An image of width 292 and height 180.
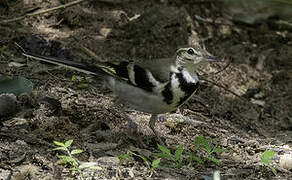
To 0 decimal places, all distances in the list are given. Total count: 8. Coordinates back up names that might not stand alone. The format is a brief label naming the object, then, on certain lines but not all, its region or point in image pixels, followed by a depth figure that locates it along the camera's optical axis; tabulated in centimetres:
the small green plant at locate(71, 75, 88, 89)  1083
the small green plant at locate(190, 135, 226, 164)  834
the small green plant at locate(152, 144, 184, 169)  801
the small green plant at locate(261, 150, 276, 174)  803
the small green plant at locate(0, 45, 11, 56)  1148
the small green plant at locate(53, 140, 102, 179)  697
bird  902
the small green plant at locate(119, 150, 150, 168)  780
